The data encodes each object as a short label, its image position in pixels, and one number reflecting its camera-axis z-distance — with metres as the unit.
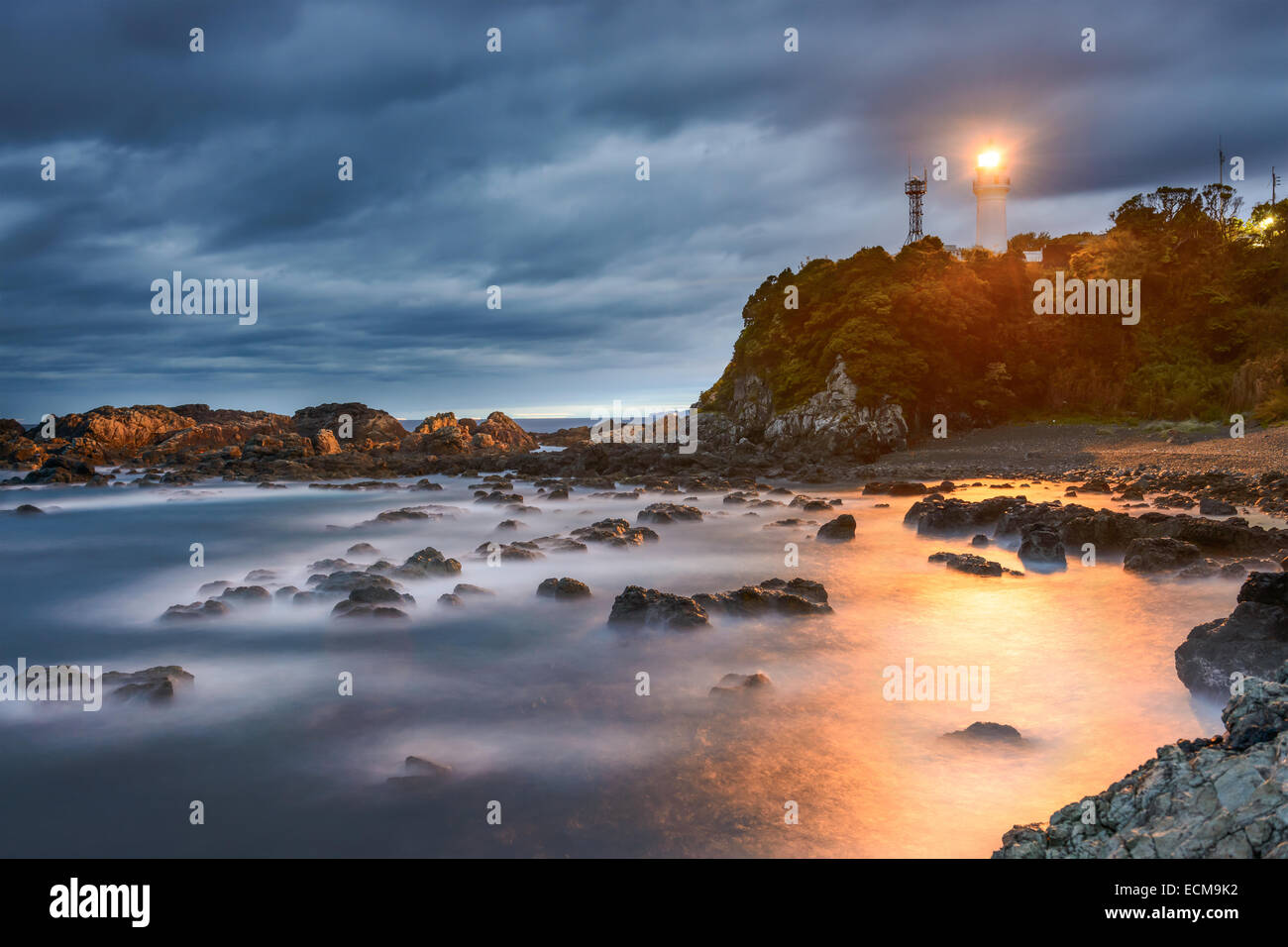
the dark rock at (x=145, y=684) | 8.11
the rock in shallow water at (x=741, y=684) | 8.09
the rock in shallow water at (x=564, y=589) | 12.50
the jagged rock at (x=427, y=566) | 14.04
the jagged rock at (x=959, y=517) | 17.47
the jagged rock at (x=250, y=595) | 12.39
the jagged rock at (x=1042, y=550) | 13.43
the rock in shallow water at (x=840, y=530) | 17.53
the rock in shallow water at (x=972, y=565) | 13.16
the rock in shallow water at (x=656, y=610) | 10.44
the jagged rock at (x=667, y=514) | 20.75
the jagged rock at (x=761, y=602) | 11.07
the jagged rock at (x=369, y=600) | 11.52
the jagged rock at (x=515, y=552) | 15.88
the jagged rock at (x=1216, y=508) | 15.98
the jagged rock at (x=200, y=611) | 11.88
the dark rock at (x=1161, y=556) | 12.25
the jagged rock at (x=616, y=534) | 17.34
